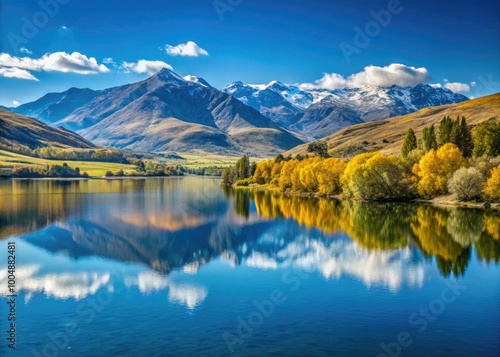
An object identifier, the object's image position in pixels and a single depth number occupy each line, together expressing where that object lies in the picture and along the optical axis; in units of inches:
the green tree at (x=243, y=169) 7357.3
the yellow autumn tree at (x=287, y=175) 5674.2
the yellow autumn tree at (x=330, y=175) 4872.0
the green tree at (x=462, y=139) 4820.4
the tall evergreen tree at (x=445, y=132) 4835.9
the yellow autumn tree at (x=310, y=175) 5093.5
